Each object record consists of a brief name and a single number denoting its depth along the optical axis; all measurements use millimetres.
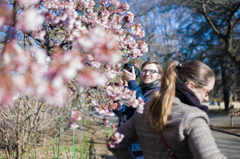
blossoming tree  730
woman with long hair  1100
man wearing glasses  2363
